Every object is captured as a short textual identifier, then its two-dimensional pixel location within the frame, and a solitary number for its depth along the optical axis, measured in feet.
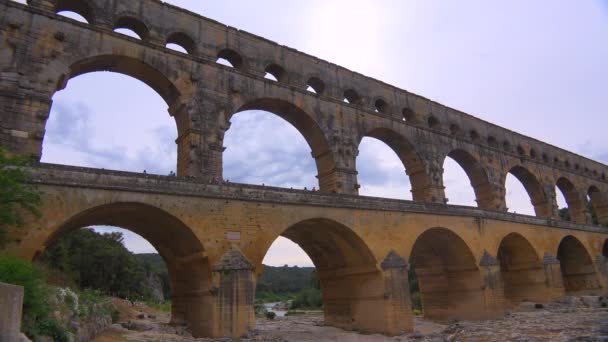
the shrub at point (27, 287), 24.64
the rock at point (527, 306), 79.30
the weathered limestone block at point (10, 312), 18.26
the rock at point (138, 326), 55.85
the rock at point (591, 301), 81.30
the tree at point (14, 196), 33.71
